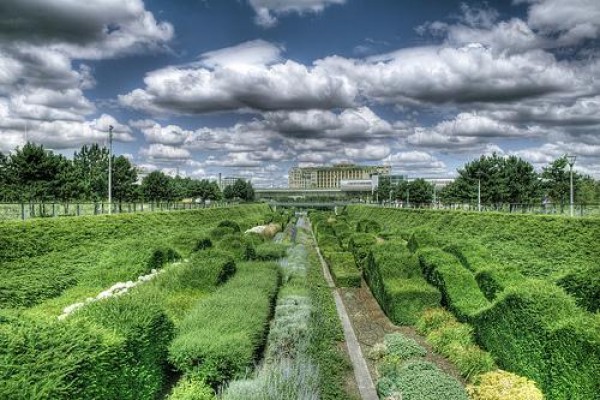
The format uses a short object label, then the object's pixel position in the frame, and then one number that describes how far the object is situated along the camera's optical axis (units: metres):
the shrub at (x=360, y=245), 28.95
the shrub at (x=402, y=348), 12.62
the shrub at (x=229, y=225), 38.04
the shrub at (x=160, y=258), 21.62
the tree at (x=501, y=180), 67.69
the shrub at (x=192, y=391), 8.82
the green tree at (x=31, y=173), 44.75
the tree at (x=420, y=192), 95.50
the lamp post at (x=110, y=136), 40.94
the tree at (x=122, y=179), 67.94
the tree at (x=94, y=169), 67.75
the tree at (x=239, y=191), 148.12
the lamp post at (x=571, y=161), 30.14
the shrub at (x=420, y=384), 9.26
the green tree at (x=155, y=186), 83.50
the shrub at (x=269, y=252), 28.50
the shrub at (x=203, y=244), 27.41
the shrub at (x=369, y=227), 42.88
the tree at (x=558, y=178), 55.66
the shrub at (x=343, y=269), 24.94
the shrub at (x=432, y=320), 15.72
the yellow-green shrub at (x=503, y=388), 9.12
